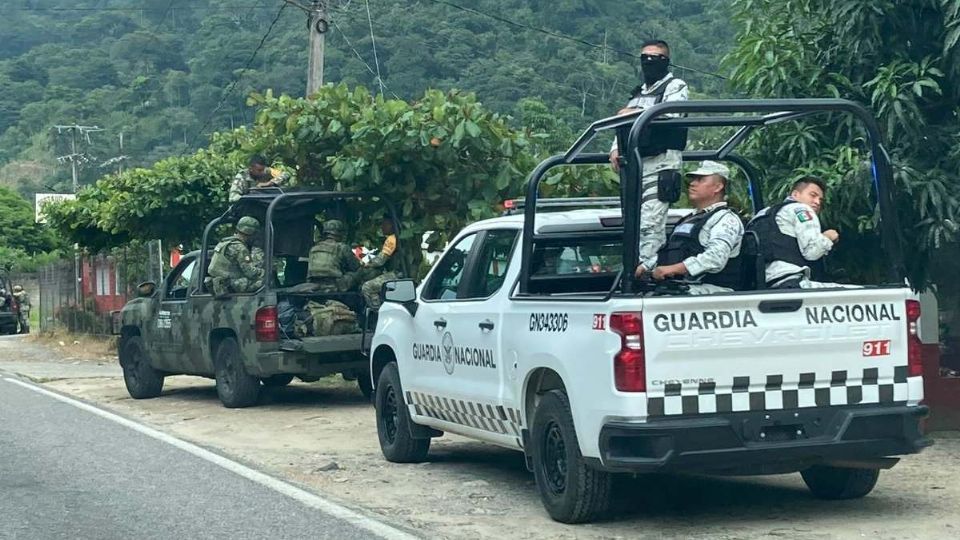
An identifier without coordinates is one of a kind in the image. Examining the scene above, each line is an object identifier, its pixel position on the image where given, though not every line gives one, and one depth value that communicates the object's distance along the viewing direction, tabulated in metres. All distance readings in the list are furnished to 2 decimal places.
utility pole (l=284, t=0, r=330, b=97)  22.56
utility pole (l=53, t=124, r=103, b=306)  73.18
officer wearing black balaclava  8.29
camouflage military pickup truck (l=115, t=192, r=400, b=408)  14.49
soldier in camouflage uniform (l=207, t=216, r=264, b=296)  15.38
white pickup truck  7.44
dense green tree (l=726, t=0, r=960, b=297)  10.74
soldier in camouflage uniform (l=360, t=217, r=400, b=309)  15.16
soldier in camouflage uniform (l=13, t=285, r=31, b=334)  42.22
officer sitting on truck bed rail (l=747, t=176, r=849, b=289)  8.51
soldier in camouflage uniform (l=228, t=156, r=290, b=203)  16.25
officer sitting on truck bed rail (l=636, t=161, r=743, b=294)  8.14
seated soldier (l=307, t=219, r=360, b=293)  15.05
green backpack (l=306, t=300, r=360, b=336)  14.58
